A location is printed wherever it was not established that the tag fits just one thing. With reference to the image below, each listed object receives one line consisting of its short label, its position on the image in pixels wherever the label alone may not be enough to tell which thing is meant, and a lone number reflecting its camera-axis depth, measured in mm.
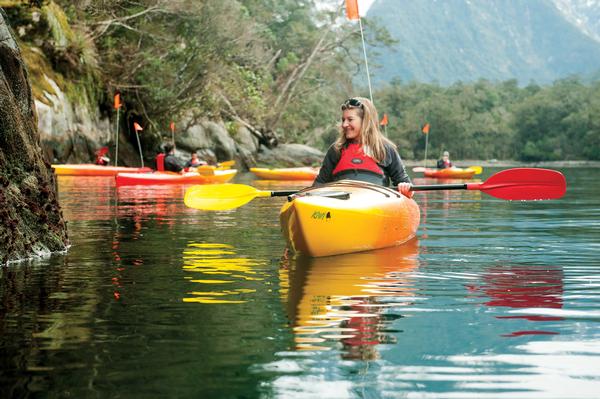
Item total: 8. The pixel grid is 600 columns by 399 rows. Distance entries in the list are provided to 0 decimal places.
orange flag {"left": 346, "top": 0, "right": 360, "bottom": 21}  14973
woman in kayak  7664
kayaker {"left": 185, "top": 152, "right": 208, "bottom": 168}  23748
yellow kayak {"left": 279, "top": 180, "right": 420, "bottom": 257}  6770
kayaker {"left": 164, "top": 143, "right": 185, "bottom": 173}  20656
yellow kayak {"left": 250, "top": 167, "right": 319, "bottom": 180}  26188
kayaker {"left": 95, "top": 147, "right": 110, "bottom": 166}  24953
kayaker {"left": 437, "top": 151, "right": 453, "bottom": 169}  29047
